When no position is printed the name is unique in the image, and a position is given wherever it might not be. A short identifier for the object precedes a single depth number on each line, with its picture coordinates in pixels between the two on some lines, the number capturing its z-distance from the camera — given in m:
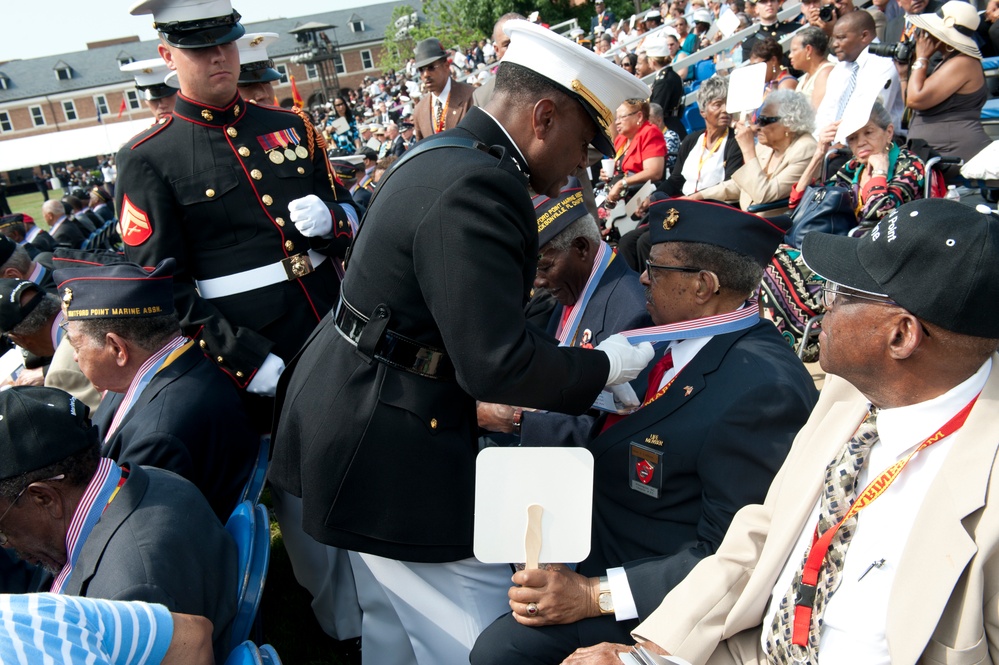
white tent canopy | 40.19
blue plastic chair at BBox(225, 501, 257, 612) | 2.33
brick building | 73.94
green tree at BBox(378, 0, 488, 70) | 42.09
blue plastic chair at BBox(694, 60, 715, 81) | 11.80
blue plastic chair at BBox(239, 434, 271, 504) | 2.95
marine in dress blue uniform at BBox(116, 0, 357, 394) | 3.14
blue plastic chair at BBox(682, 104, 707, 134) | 10.71
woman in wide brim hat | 5.60
